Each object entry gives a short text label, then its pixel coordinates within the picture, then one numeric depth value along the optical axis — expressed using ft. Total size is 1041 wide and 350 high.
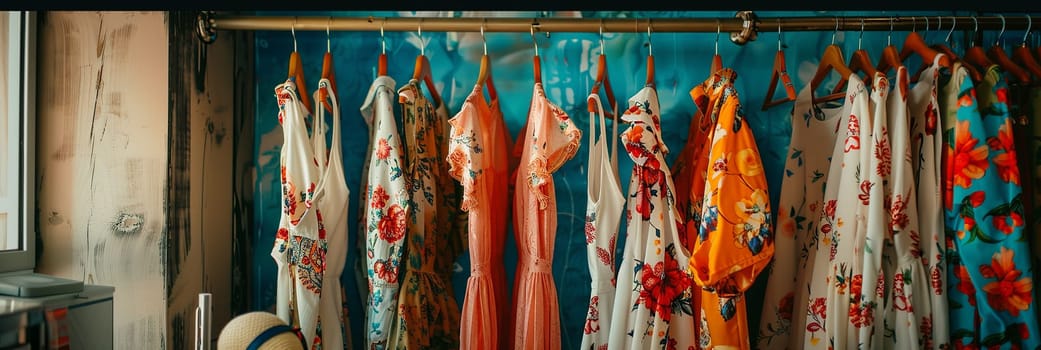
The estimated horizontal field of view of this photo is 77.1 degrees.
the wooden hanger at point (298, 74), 4.66
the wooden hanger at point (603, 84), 4.57
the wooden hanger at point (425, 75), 4.66
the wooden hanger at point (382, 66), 4.69
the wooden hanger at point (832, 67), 4.53
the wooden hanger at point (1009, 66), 4.39
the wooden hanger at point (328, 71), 4.65
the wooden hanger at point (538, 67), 4.65
